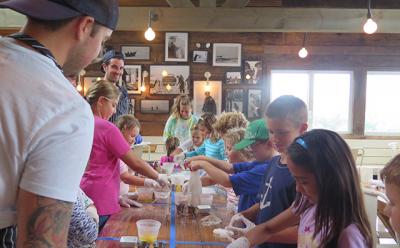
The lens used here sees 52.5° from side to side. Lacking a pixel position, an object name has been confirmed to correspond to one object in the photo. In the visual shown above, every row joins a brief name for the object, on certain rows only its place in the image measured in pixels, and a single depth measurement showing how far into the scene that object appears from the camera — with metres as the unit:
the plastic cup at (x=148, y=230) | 1.63
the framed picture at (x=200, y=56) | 6.95
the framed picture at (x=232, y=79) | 6.99
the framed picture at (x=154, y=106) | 6.97
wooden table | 1.74
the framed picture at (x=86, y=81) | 6.93
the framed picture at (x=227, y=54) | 6.97
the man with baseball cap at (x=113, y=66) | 3.49
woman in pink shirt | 2.15
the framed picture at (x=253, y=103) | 7.04
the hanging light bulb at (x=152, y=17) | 5.85
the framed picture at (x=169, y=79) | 6.95
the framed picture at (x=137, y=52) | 6.95
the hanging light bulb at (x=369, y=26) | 4.37
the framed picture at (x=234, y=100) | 7.00
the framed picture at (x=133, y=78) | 6.94
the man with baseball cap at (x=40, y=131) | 0.65
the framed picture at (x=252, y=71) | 7.00
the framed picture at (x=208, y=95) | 6.96
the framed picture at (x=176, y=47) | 6.93
